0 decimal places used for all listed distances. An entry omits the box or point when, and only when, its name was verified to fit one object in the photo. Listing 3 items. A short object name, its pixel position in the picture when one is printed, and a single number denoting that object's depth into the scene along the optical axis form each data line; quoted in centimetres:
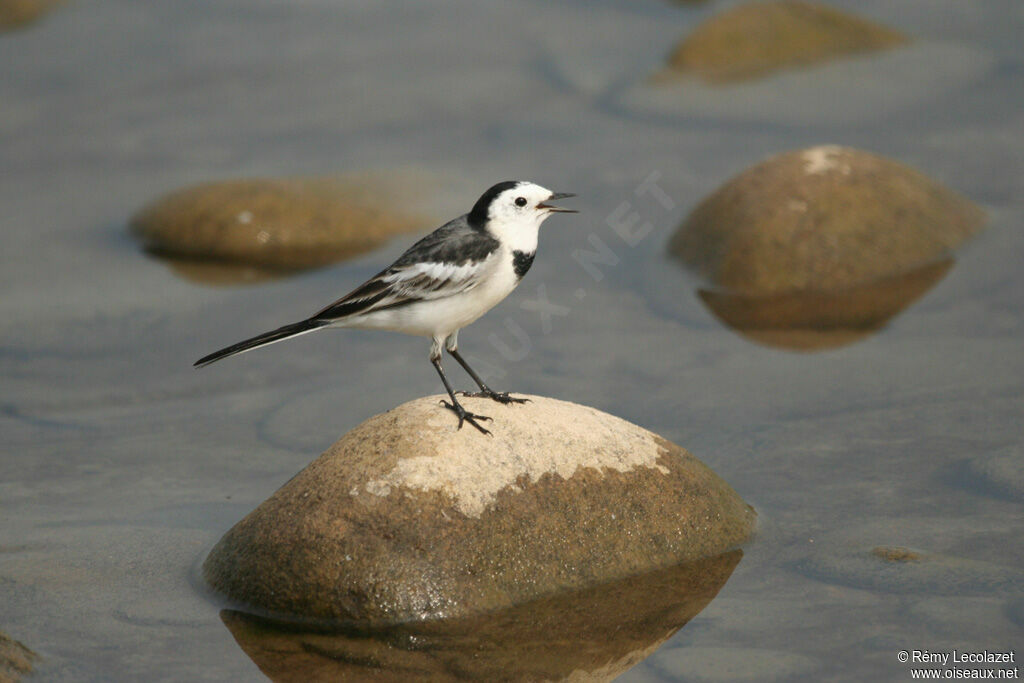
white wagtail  1356
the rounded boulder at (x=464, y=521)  1241
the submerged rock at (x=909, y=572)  1272
